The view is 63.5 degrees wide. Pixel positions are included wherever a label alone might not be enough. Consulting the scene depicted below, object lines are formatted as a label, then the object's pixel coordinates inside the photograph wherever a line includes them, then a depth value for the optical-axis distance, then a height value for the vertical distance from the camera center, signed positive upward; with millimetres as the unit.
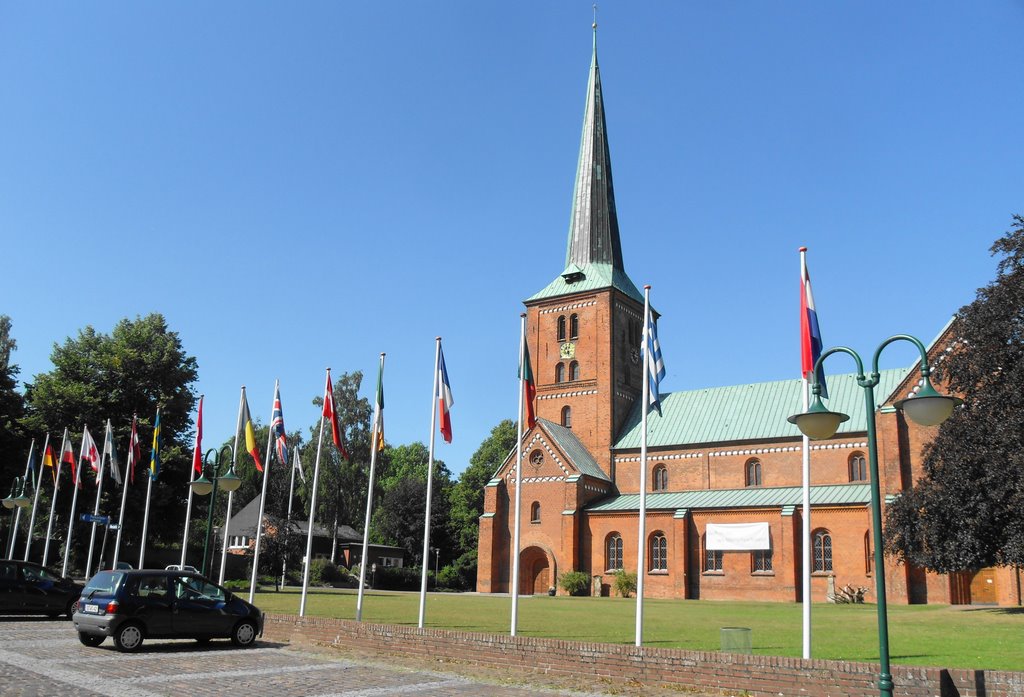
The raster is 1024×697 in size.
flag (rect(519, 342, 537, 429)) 20625 +3740
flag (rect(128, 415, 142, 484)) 35750 +3004
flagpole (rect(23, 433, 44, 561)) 41406 +83
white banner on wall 45031 +337
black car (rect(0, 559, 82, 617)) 22828 -2000
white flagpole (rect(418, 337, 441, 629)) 20453 +1408
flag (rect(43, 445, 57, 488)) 40281 +2908
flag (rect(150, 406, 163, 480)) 33562 +2708
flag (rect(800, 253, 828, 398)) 15031 +3829
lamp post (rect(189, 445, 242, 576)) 22266 +1095
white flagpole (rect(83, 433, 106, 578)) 37597 +1894
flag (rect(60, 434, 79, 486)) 39762 +3158
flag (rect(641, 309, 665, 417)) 17938 +3764
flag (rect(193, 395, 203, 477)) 30111 +2645
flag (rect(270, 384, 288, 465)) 27141 +3311
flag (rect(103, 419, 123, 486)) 37000 +3110
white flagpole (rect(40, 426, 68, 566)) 40531 -447
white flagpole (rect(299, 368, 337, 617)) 24062 -453
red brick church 42781 +4411
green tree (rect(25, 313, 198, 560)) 48375 +7389
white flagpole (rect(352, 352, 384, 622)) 22050 +1956
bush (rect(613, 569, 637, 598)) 46719 -2464
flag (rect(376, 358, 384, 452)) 23500 +3455
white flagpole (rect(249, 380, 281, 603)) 25516 -449
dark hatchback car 16922 -1810
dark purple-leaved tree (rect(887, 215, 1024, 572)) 27547 +3614
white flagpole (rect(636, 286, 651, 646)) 16377 +1403
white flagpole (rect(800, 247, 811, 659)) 13509 -37
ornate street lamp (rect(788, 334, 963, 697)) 9625 +1546
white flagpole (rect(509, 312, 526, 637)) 18578 +904
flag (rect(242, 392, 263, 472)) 27703 +2999
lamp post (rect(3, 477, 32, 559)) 35681 +823
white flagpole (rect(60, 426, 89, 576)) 39531 +1794
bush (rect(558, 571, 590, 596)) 47781 -2583
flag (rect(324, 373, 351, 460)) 24344 +3338
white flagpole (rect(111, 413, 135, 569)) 35781 +2487
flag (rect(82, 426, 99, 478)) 36906 +3024
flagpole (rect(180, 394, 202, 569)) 30078 +3104
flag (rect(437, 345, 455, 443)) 21641 +3468
